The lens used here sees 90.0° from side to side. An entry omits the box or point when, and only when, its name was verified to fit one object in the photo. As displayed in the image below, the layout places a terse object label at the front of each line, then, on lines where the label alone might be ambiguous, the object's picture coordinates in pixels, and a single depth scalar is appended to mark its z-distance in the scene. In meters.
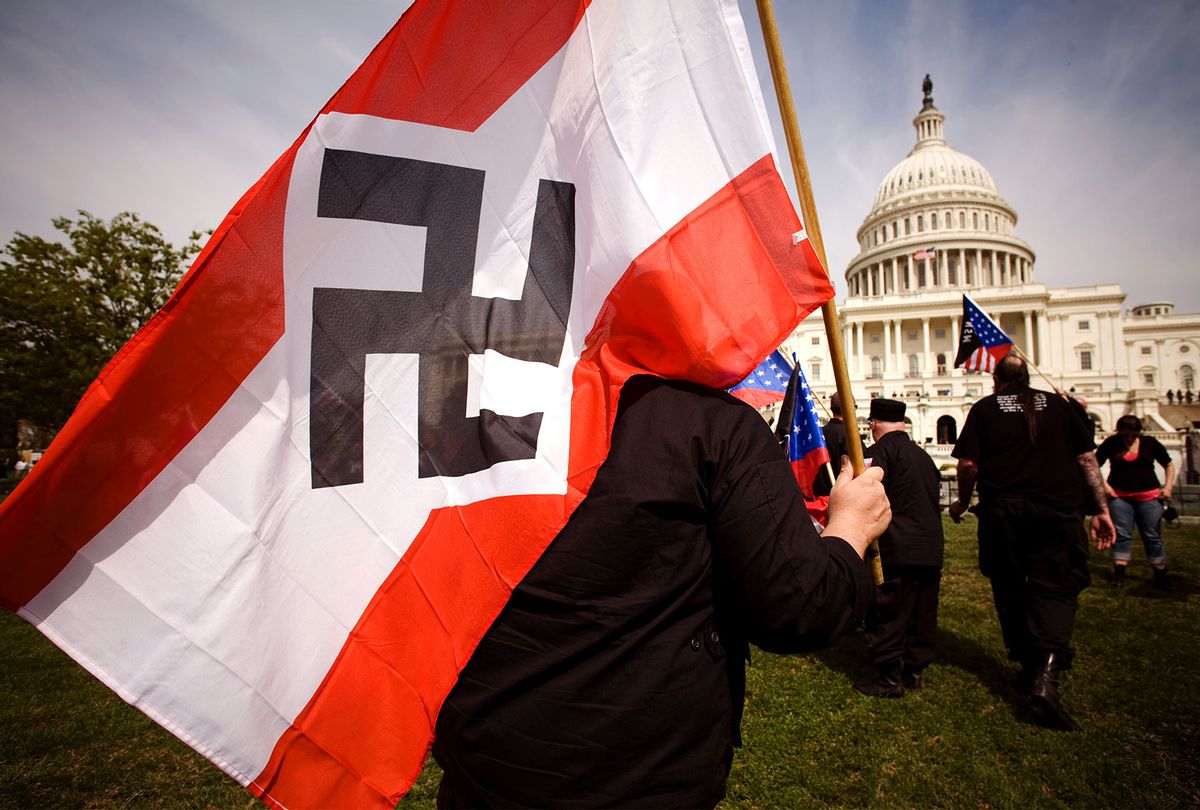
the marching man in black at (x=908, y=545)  4.52
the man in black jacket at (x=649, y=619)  1.22
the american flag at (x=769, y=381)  6.05
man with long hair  3.94
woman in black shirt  7.09
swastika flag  1.33
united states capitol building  60.47
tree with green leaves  14.76
